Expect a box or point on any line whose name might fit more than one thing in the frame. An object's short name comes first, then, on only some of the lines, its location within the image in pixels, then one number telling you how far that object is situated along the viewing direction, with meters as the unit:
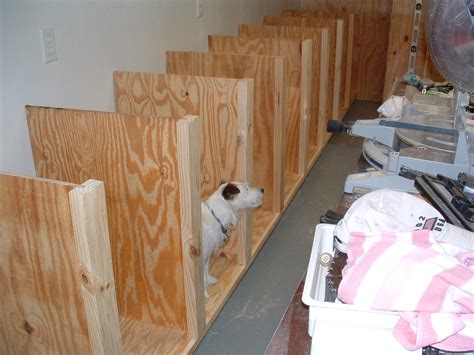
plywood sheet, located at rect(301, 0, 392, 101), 4.63
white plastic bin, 0.67
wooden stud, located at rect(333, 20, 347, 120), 3.30
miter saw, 1.31
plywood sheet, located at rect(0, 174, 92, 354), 1.03
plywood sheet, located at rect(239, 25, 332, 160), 2.89
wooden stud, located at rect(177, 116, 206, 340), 1.36
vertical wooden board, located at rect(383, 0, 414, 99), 3.77
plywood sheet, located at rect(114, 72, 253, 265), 1.83
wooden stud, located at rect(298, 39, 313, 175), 2.53
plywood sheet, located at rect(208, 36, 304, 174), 2.60
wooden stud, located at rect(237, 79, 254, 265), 1.79
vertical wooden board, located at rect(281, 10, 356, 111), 3.83
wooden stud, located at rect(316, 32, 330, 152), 2.90
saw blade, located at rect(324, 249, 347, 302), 0.81
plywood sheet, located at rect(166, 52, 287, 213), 2.18
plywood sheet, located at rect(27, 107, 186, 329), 1.42
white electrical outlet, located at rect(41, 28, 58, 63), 1.54
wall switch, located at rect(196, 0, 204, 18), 2.62
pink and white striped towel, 0.66
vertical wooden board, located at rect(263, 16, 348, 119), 3.33
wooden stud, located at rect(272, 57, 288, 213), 2.19
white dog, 1.84
